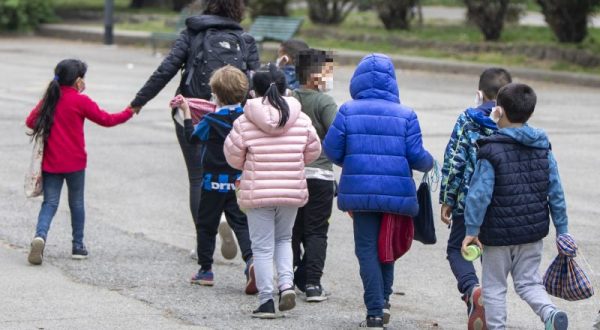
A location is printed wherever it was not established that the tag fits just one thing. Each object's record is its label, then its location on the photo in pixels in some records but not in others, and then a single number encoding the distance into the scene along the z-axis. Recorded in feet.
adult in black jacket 51.37
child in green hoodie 45.96
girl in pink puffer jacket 42.91
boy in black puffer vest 37.37
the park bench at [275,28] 162.20
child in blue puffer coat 40.75
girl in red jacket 51.96
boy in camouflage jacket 40.40
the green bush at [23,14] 195.52
